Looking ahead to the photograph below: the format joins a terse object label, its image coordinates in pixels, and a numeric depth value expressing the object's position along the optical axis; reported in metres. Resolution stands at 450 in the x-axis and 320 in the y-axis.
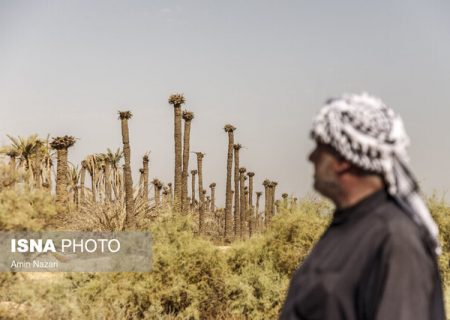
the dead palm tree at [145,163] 56.85
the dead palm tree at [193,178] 65.46
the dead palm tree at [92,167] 44.47
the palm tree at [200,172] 47.86
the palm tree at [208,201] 82.39
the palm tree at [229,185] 38.47
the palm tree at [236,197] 41.69
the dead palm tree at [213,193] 72.69
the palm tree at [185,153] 31.25
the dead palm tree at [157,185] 62.14
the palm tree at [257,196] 82.95
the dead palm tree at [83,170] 52.86
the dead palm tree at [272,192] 60.39
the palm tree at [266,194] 58.38
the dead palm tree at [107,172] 48.67
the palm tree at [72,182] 45.02
